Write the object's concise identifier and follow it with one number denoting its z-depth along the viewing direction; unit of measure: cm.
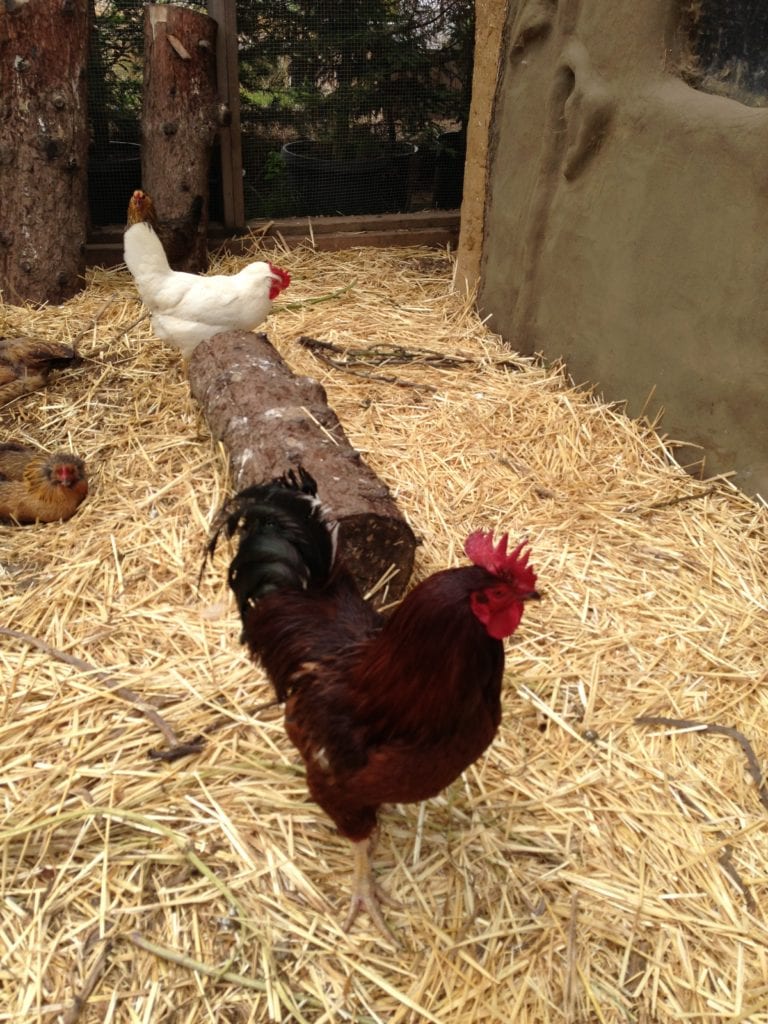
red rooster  167
